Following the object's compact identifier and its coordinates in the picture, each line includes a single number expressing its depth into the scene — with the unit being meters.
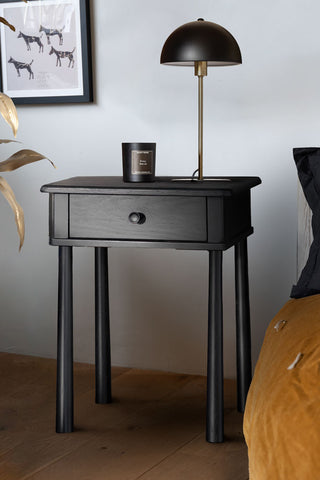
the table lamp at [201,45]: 2.44
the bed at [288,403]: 1.81
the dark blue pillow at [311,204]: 2.34
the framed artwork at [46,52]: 2.96
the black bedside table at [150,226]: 2.39
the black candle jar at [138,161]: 2.50
